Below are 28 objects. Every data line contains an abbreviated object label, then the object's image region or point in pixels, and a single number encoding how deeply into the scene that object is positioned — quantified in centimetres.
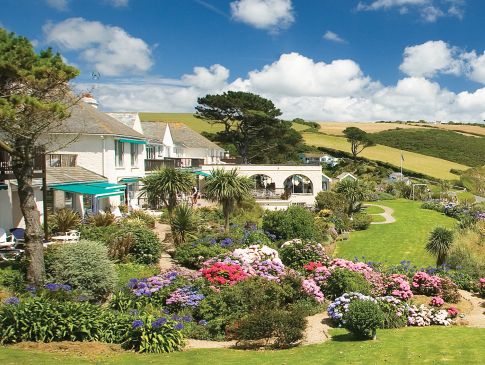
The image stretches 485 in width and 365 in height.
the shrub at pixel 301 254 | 2458
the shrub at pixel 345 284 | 2074
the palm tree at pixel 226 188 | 3150
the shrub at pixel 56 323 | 1345
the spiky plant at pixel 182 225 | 2753
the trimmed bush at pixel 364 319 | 1510
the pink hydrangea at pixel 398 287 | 2073
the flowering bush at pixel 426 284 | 2269
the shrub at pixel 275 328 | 1484
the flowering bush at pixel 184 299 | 1733
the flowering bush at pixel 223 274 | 1939
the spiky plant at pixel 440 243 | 3080
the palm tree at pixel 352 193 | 5078
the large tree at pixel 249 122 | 7538
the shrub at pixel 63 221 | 2677
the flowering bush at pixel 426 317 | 1859
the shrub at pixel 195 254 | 2425
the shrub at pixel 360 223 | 4684
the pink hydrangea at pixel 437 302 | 2081
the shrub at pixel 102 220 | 2822
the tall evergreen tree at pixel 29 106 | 1605
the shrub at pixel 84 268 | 1780
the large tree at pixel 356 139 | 11062
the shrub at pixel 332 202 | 5084
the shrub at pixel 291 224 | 3378
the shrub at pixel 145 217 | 3344
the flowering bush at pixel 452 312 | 1956
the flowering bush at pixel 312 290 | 2002
